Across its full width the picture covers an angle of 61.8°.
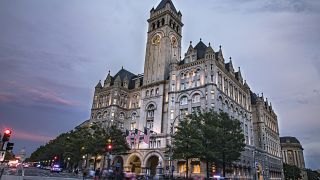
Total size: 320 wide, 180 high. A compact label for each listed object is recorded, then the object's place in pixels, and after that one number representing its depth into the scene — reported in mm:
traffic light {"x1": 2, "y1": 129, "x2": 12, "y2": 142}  23553
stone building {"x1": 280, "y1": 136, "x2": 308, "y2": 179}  167125
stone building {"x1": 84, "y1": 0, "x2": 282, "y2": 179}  66625
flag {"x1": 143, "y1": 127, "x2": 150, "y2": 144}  48069
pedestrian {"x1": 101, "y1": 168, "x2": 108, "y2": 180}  40481
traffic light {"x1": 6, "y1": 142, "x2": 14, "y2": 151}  24667
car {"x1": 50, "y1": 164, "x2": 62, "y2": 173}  64806
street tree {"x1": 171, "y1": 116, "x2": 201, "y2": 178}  45816
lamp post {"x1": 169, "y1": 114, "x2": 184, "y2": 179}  64619
